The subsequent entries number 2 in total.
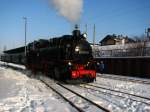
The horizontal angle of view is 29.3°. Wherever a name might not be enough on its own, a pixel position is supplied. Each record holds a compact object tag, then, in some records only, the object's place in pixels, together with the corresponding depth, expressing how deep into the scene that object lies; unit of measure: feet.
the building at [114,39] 287.75
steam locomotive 62.95
